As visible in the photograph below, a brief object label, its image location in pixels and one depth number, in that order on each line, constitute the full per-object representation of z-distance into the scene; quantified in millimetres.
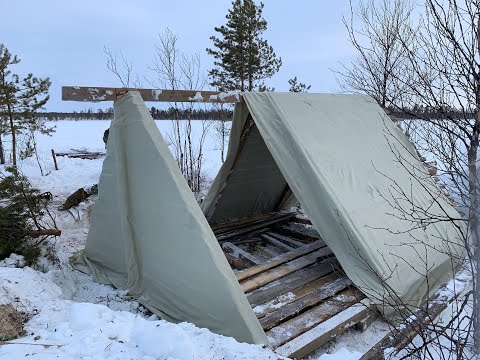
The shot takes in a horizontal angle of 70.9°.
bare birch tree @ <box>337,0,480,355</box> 2072
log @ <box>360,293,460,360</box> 2708
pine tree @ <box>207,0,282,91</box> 12672
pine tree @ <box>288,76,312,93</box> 15602
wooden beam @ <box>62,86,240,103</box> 3346
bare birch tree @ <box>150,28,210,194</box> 8109
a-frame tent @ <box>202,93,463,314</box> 3445
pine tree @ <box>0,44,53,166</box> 11492
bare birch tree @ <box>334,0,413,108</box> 9055
